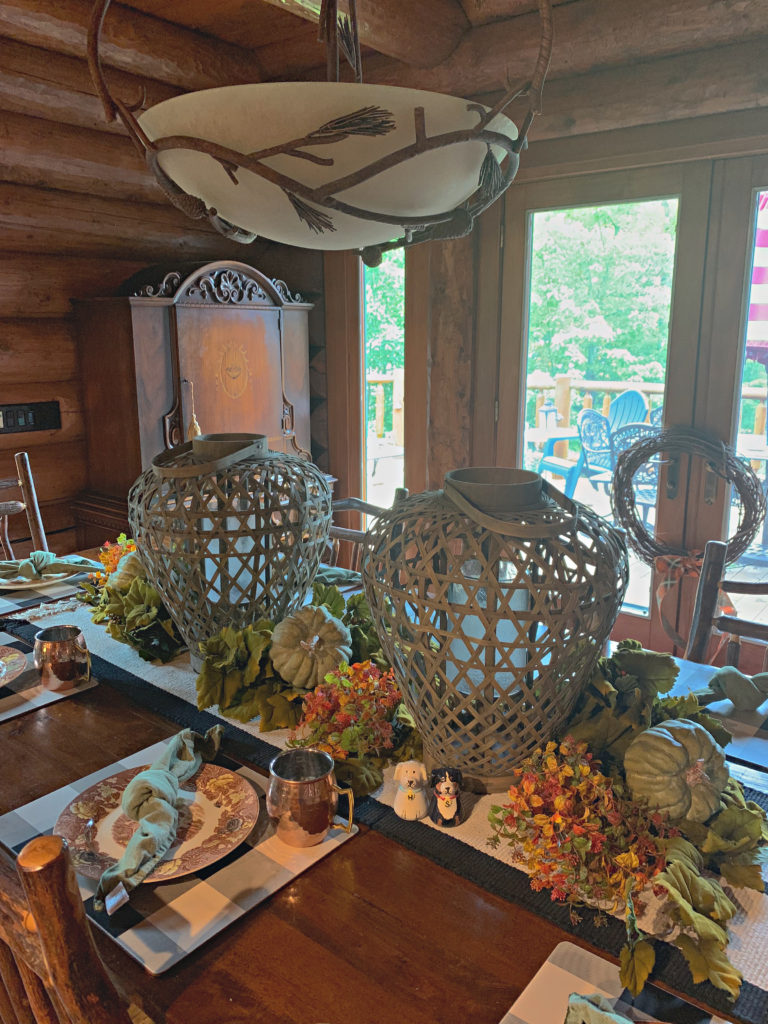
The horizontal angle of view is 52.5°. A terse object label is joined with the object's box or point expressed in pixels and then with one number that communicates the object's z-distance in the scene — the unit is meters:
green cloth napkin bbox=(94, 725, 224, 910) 0.85
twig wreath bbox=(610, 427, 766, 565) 2.53
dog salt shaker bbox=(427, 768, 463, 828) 0.98
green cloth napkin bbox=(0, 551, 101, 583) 1.94
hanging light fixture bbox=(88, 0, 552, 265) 0.79
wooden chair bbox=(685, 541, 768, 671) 1.61
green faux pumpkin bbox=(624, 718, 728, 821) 0.91
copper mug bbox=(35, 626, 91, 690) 1.35
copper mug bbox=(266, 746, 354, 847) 0.92
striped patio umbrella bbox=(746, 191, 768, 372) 2.48
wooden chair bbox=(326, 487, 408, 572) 1.16
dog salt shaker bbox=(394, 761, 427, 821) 1.00
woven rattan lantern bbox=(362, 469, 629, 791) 0.93
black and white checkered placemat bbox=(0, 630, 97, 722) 1.30
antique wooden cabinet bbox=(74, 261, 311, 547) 2.92
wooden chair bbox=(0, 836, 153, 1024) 0.53
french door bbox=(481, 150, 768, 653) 2.54
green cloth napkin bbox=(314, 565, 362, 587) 1.81
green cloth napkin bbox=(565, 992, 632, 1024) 0.66
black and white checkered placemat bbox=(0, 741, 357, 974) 0.79
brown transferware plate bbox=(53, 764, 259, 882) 0.90
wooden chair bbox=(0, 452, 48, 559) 2.32
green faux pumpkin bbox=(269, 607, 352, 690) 1.22
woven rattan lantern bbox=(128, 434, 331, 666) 1.27
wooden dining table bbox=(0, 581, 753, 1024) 0.72
